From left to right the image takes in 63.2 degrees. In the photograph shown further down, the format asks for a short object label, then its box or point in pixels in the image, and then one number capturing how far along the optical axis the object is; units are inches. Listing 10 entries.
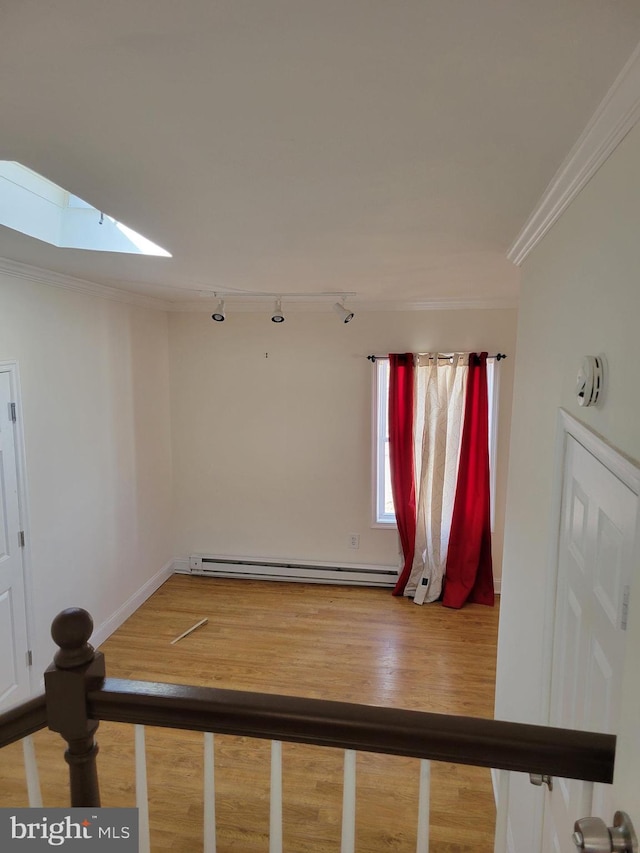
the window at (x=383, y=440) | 169.8
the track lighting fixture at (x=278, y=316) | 154.7
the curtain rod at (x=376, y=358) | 172.6
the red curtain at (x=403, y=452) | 169.5
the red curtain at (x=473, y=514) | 165.2
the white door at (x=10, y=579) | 110.8
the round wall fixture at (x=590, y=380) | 45.8
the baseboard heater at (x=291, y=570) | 183.5
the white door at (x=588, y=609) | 41.7
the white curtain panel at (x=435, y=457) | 167.6
